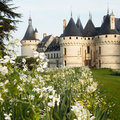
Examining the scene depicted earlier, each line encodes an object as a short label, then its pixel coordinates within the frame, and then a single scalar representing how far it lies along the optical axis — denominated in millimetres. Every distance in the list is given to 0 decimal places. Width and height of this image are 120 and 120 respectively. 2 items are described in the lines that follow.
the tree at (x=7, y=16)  15890
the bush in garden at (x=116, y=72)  23733
